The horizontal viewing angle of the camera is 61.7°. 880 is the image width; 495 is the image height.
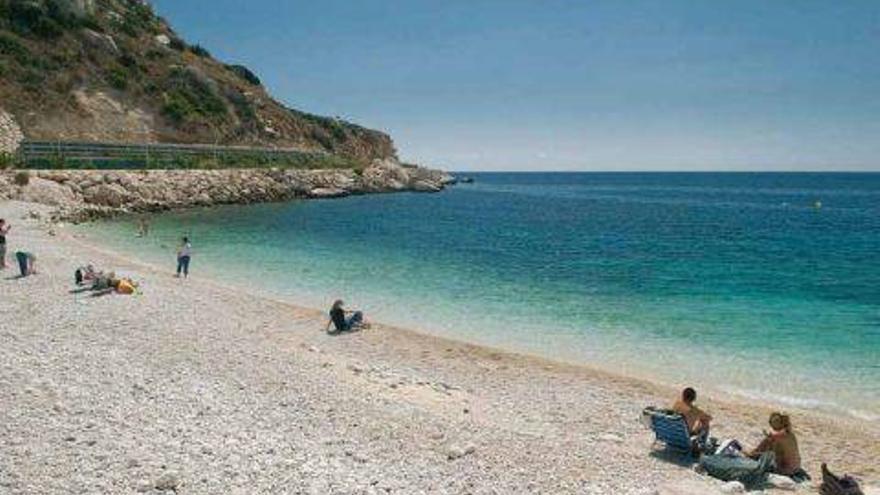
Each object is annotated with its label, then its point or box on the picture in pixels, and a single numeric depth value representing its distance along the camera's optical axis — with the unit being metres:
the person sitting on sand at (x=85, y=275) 24.45
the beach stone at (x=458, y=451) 11.94
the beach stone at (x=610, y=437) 14.05
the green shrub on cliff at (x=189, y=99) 89.19
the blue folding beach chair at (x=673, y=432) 12.95
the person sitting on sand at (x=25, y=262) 25.53
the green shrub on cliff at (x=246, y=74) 117.81
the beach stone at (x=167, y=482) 9.97
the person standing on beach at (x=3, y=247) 26.59
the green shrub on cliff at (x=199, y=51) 108.99
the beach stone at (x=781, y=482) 12.15
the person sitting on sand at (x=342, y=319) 22.61
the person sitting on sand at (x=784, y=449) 12.59
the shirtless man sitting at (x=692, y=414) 13.29
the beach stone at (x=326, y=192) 93.38
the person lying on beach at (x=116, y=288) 23.77
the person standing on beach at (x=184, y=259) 30.55
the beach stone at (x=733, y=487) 11.66
